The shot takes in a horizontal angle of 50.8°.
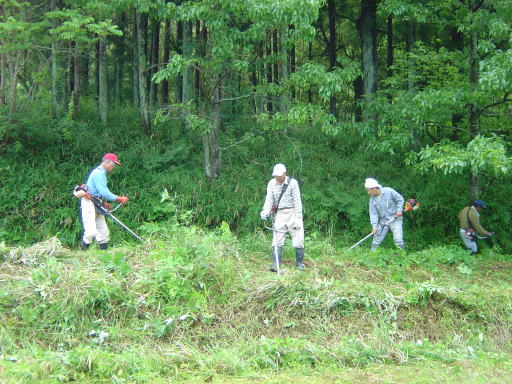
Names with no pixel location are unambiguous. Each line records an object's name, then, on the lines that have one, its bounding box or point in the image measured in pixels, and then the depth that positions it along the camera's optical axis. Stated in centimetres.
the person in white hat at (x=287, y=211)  851
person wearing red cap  882
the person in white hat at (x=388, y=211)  1028
